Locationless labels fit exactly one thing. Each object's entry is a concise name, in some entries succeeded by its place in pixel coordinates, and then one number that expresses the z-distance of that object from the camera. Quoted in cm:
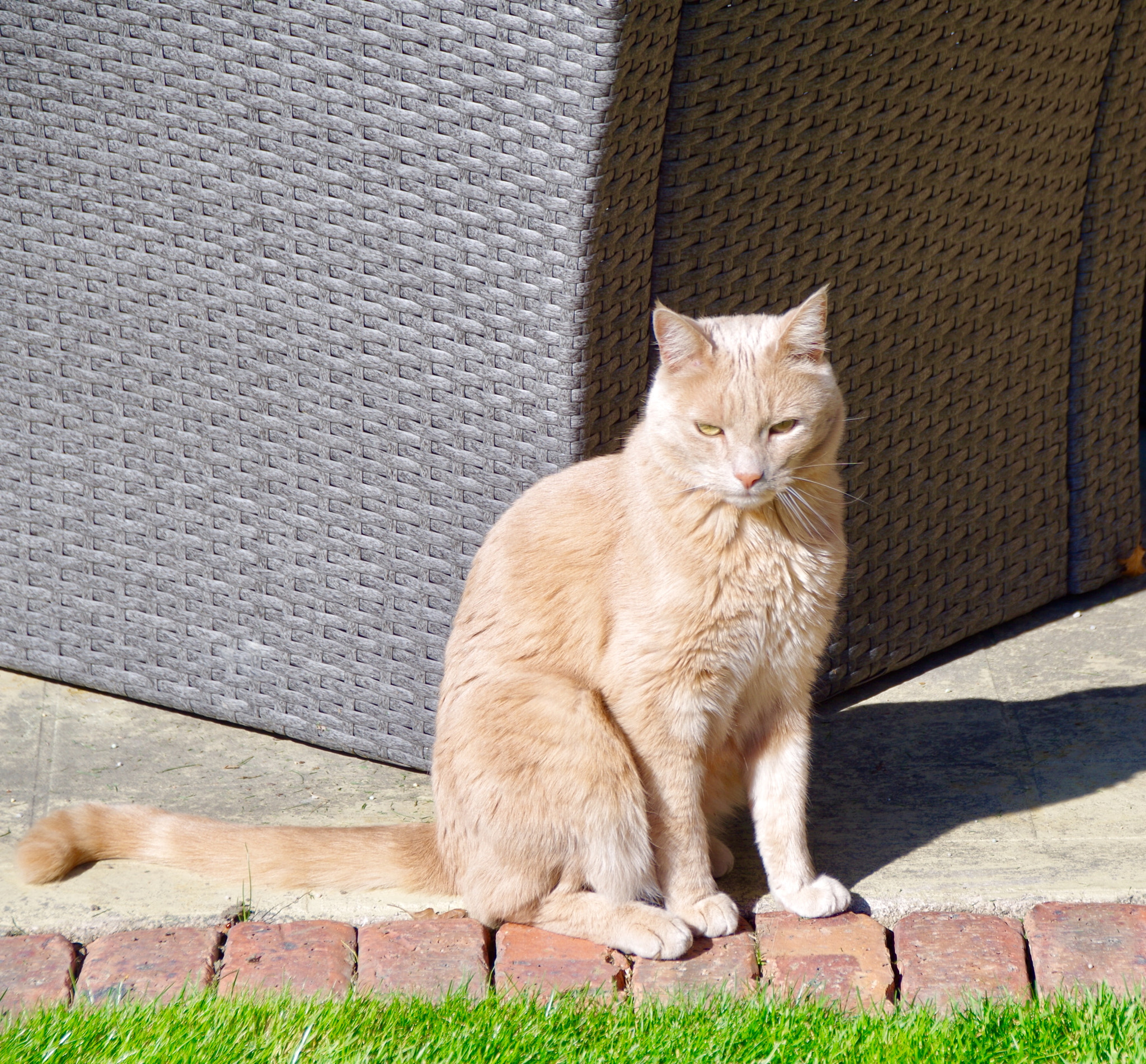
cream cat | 464
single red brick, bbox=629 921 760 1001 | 460
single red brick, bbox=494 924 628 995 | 462
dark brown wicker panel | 530
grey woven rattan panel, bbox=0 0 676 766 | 505
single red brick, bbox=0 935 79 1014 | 456
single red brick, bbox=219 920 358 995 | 463
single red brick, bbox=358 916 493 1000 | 464
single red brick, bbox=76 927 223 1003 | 459
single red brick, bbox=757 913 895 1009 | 456
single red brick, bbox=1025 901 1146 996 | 454
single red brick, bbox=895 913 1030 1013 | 452
